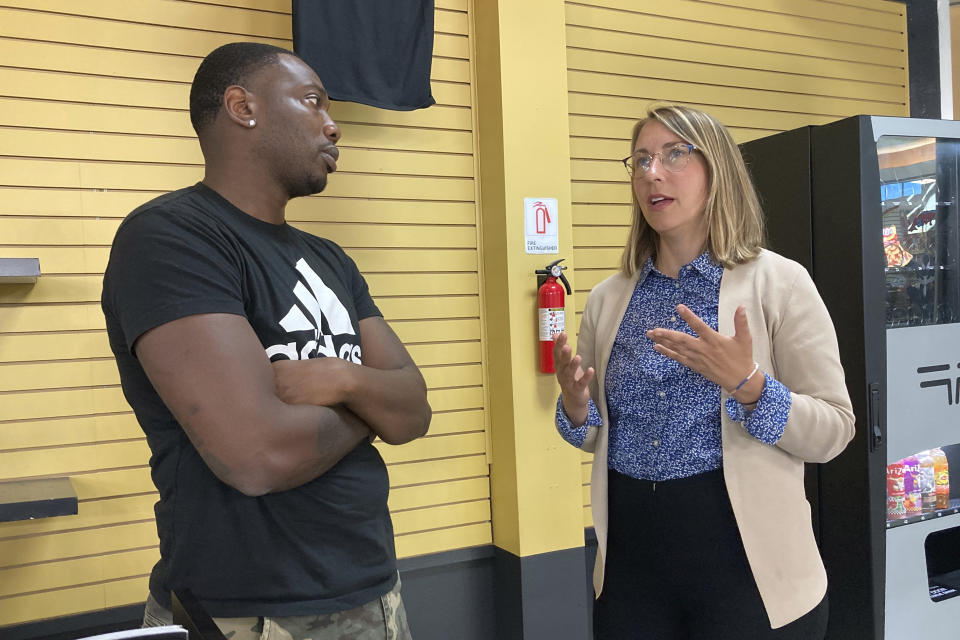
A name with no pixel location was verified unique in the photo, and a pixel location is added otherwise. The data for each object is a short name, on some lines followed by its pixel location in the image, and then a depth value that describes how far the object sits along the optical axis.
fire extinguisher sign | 3.75
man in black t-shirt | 1.44
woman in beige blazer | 1.80
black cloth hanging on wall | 3.24
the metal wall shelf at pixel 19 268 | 2.53
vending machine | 3.21
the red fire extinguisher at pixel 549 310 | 3.68
